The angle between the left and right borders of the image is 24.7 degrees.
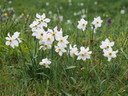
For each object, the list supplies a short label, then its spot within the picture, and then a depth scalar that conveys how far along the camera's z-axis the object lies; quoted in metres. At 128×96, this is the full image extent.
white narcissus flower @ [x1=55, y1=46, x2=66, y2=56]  1.36
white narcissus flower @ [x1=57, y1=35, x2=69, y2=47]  1.33
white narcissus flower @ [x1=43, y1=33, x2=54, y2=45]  1.31
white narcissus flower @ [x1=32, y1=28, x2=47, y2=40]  1.33
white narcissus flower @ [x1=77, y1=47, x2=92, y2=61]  1.34
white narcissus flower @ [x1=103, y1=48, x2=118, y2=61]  1.33
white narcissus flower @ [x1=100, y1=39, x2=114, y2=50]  1.35
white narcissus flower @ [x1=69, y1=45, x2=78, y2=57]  1.40
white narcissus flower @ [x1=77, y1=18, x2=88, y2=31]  1.51
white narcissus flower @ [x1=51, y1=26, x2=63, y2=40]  1.32
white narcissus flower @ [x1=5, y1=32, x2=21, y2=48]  1.32
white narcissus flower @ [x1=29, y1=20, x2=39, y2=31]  1.39
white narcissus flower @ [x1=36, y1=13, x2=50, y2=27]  1.43
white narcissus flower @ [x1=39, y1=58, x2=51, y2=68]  1.36
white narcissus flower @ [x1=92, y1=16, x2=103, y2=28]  1.52
